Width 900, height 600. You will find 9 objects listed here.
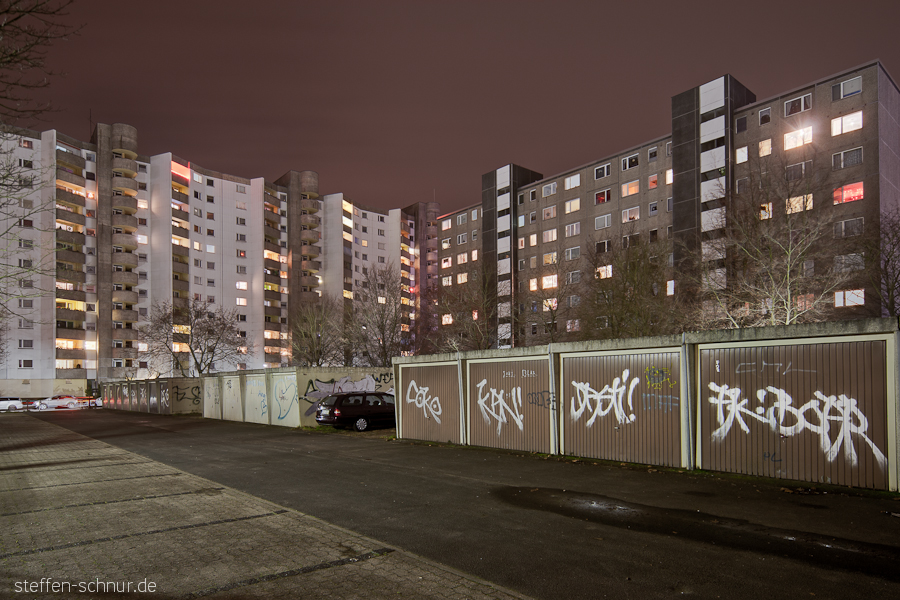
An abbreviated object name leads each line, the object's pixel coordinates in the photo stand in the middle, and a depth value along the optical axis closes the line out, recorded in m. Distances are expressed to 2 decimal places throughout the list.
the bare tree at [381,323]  45.97
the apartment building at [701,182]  37.00
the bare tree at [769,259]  22.16
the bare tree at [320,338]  54.22
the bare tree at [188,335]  58.41
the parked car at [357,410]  20.58
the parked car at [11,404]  50.53
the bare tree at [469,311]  39.59
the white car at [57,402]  53.41
